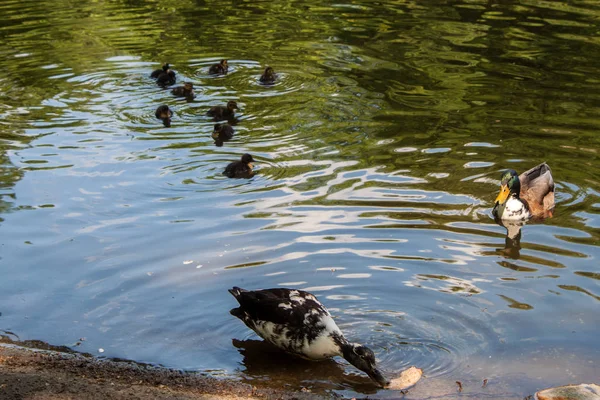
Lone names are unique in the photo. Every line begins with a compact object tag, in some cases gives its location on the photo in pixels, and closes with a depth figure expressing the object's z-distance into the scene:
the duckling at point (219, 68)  16.70
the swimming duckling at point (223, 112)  14.02
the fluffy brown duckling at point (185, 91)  15.39
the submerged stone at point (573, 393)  6.28
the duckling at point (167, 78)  15.85
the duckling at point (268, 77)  15.77
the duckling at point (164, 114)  14.12
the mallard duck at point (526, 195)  10.25
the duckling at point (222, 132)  13.17
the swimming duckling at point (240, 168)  11.52
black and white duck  7.14
